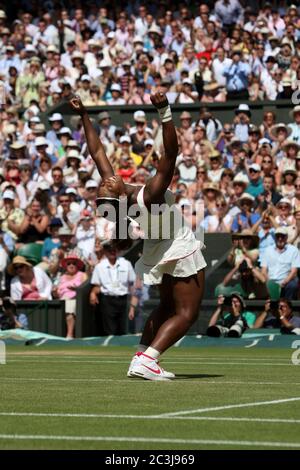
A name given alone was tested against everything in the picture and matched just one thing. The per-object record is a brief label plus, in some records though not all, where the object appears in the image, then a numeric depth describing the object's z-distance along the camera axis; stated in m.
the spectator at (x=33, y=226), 23.78
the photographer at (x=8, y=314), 20.81
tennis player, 10.59
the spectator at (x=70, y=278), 21.80
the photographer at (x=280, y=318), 18.58
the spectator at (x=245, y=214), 21.30
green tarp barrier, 17.89
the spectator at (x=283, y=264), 19.86
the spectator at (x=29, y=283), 21.88
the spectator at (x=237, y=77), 25.12
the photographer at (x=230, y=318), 18.89
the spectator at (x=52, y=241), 22.88
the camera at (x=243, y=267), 20.28
